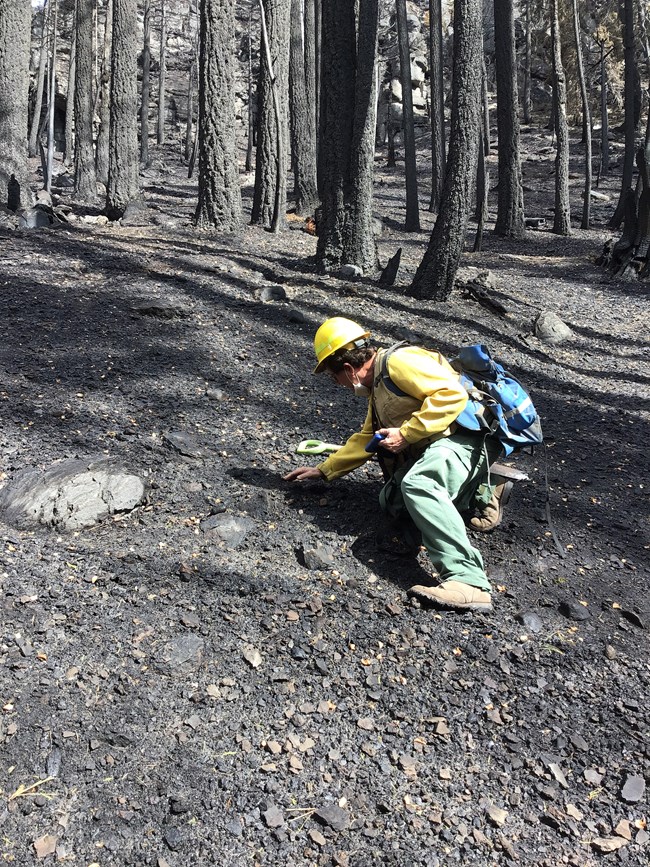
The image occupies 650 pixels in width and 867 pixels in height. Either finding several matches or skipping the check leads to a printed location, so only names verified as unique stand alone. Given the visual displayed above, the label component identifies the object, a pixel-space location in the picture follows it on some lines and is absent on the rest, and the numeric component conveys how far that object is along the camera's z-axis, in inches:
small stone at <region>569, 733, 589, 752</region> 118.6
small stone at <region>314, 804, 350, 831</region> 103.5
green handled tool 191.8
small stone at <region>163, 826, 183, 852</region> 98.4
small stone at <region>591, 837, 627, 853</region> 102.0
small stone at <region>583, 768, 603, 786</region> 112.7
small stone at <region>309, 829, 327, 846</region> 100.7
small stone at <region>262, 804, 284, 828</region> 102.9
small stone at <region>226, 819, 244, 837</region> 101.5
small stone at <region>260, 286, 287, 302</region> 337.7
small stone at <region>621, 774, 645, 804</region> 109.5
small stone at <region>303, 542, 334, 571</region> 159.5
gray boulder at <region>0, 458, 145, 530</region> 161.8
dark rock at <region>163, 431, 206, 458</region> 200.9
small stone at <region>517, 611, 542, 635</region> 145.8
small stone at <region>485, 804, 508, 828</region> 105.5
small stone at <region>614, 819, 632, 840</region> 104.0
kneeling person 145.3
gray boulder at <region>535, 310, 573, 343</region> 365.7
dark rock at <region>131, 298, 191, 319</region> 294.8
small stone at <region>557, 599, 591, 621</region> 150.1
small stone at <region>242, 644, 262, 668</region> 131.2
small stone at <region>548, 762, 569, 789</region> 112.4
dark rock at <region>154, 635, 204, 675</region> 128.5
